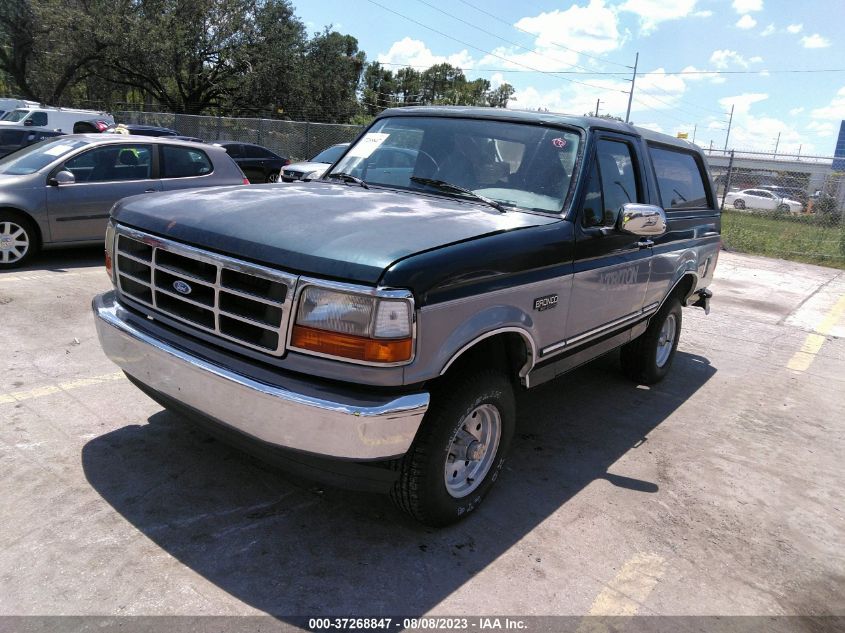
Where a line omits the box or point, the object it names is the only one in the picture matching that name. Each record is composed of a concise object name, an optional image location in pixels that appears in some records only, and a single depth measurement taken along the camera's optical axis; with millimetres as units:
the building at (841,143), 40459
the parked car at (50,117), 20031
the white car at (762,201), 19141
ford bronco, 2564
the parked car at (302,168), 12359
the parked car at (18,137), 13805
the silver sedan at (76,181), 7441
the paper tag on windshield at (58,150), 7883
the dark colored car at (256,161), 17500
